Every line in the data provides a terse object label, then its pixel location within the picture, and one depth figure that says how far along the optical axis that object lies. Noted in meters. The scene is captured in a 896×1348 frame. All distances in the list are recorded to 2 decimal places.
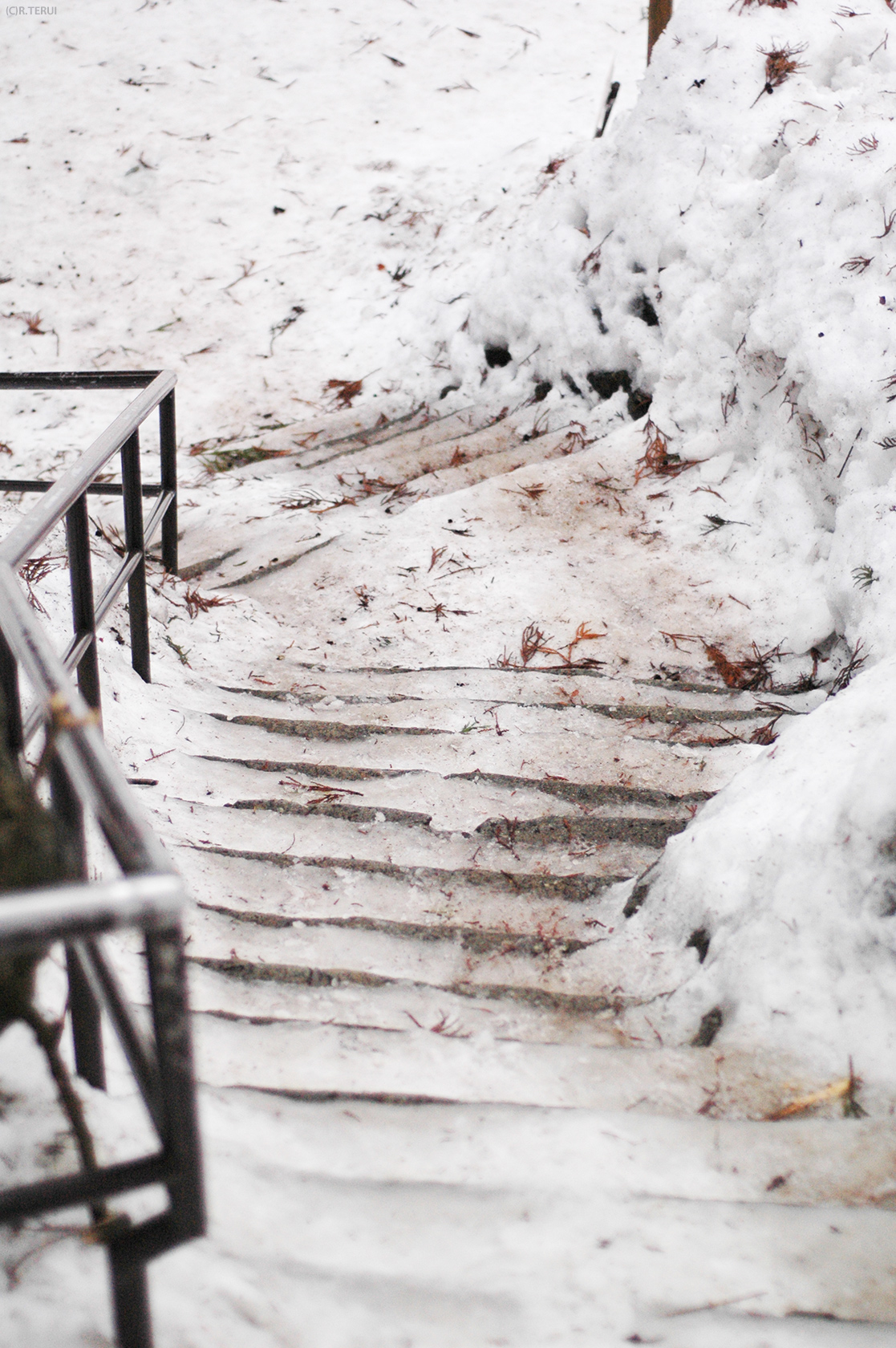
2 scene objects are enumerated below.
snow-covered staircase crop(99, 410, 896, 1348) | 1.85
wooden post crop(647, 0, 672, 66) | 6.26
